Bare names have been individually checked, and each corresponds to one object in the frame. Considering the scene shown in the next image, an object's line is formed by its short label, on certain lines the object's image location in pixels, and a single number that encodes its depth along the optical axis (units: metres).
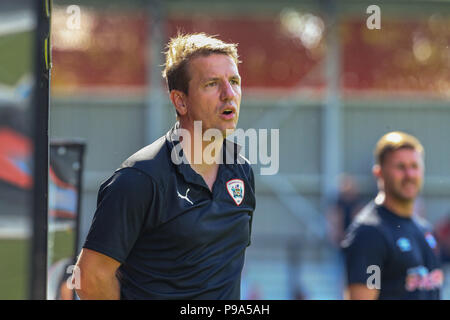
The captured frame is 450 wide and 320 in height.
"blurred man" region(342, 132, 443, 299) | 7.09
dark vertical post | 4.48
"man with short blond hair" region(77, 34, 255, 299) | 4.41
